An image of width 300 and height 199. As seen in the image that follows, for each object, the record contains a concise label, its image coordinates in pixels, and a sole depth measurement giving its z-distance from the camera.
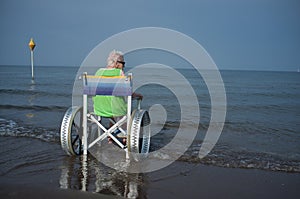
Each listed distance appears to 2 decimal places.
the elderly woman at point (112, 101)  4.71
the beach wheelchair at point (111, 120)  4.27
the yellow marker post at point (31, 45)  21.41
